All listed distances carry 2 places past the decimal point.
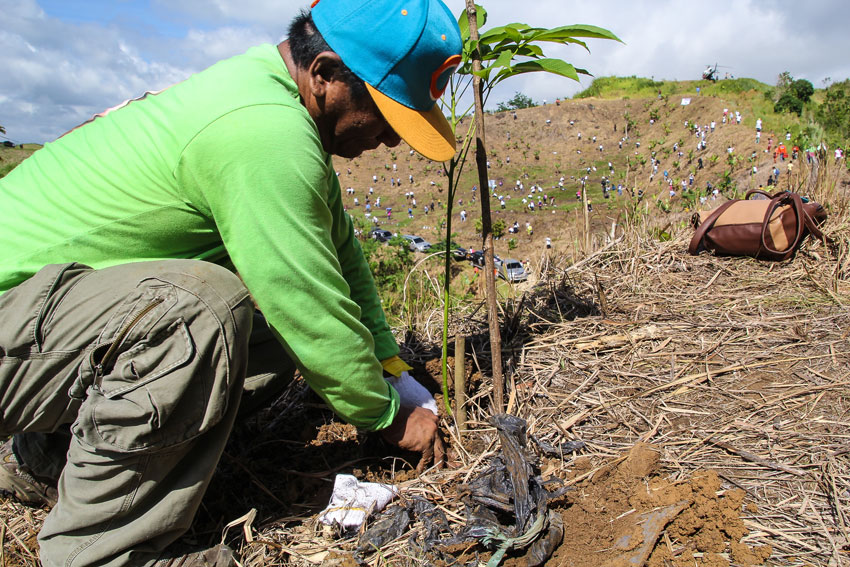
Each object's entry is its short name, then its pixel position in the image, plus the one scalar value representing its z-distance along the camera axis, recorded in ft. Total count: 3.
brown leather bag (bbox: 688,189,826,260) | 8.63
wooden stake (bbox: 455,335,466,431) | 5.26
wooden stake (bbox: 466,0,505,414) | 4.58
